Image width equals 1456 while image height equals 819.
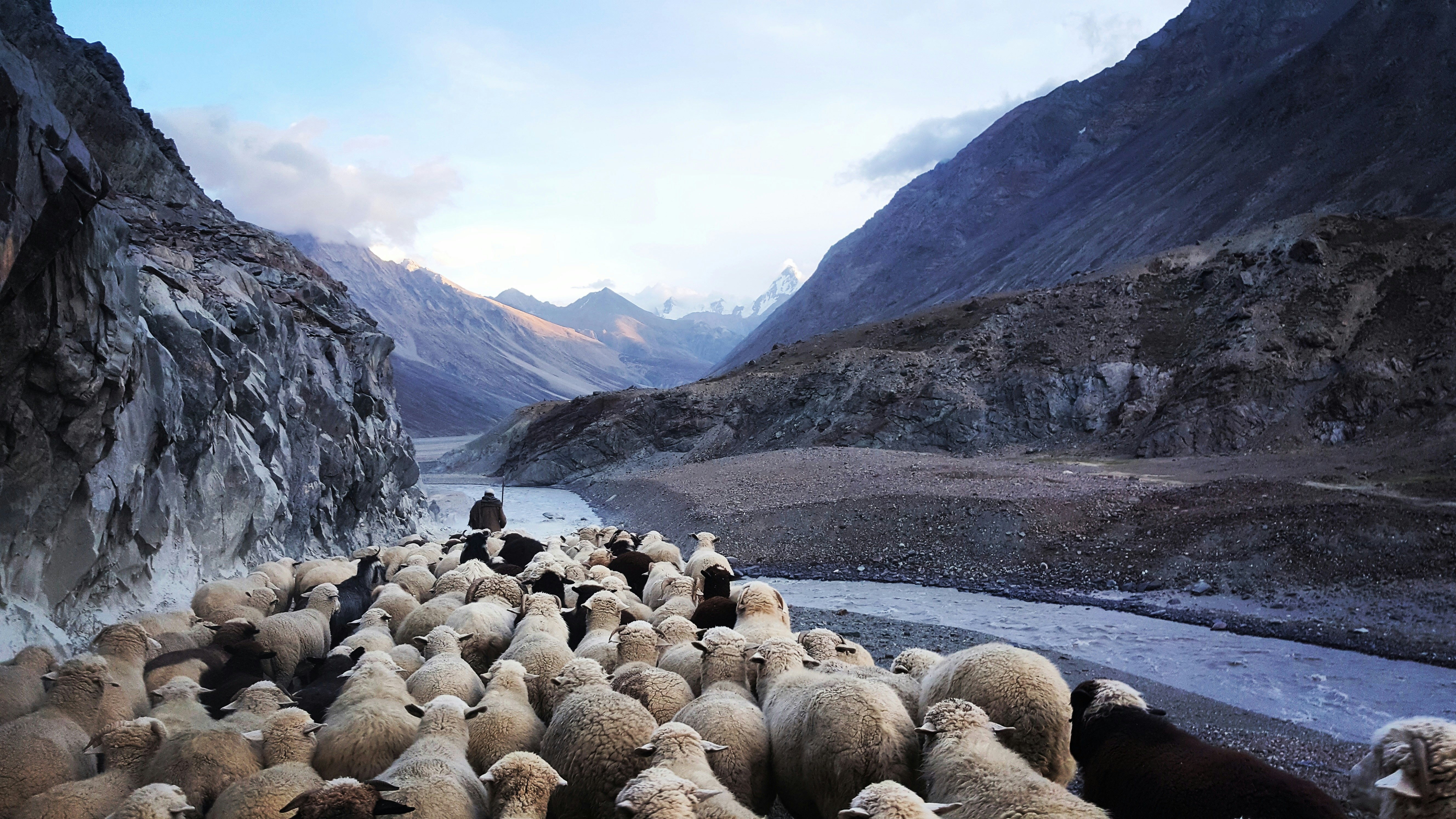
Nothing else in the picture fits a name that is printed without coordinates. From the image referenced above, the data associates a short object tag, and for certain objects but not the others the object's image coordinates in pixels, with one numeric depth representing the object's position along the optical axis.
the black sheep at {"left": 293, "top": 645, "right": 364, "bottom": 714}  6.01
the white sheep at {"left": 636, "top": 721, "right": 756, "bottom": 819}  4.15
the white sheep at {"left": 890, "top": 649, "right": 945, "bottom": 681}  6.57
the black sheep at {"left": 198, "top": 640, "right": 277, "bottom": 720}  6.19
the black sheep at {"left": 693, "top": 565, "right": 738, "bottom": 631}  8.21
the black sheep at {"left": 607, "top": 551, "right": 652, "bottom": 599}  11.57
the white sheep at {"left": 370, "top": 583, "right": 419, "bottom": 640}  8.85
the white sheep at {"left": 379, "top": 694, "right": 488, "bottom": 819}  4.12
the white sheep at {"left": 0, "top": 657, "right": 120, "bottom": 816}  4.54
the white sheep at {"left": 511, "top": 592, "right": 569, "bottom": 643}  7.61
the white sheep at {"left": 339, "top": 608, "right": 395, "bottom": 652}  7.37
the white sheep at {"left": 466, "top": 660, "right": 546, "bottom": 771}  5.13
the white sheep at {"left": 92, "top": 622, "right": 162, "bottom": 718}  6.05
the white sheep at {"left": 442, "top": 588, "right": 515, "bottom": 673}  7.36
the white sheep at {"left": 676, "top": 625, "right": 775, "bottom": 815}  4.96
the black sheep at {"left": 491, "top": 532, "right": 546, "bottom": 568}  13.15
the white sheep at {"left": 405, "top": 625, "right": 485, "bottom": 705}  6.01
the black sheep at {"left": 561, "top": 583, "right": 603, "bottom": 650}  8.15
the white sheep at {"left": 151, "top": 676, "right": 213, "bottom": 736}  5.37
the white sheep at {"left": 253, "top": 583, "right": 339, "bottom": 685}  7.59
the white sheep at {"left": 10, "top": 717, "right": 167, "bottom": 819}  4.24
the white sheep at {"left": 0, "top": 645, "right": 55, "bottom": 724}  5.55
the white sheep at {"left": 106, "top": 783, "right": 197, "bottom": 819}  4.00
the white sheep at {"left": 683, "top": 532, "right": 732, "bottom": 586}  11.06
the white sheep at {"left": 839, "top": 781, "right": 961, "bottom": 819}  3.51
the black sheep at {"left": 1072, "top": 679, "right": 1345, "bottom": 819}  3.70
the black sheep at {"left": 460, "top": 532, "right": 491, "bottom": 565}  12.95
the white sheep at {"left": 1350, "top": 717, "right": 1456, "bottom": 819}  3.46
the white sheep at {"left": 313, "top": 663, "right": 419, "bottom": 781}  4.90
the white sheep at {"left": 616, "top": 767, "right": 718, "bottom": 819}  3.65
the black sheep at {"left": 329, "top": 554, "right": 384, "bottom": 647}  8.92
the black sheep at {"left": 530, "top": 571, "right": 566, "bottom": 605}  9.80
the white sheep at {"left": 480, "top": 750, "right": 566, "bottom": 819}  4.17
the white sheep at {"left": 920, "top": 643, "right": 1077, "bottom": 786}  5.01
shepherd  19.89
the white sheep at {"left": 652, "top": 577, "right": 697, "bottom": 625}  8.61
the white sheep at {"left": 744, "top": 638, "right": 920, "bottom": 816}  4.60
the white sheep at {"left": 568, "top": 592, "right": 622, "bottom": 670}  7.07
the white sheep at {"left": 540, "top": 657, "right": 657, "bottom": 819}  4.46
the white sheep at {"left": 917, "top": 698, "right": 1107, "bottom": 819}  3.77
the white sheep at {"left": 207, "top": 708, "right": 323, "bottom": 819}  4.12
